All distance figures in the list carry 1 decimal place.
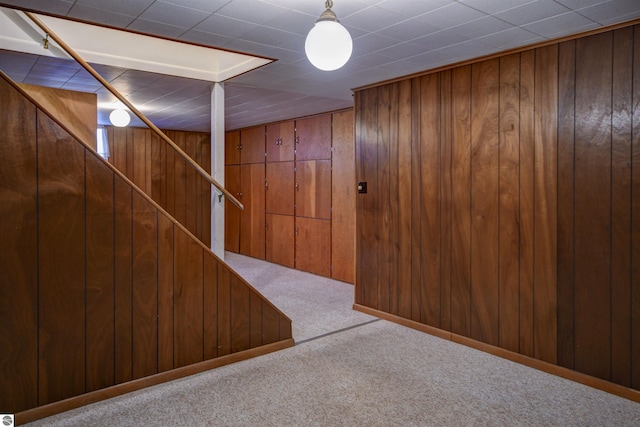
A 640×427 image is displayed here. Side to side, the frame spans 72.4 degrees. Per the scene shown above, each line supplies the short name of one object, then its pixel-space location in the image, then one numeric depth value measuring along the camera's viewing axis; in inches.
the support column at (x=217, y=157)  162.4
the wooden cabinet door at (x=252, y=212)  289.1
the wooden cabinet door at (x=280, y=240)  264.2
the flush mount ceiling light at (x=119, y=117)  191.8
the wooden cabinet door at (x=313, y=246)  237.9
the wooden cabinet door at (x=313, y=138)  233.9
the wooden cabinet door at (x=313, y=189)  236.1
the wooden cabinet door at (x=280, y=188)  262.3
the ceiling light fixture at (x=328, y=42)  75.5
